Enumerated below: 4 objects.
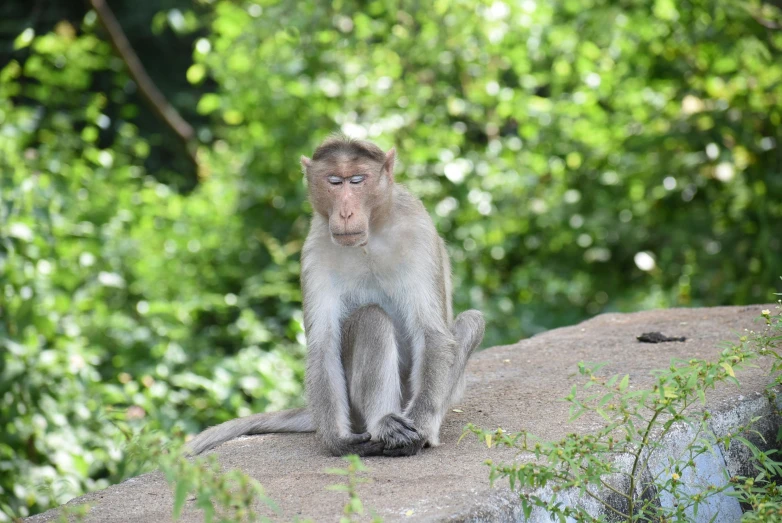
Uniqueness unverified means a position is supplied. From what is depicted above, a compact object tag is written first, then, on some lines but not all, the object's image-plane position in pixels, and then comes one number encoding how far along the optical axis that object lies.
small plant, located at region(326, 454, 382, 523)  4.99
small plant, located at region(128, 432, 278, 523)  4.84
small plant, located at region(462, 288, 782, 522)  6.13
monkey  8.17
